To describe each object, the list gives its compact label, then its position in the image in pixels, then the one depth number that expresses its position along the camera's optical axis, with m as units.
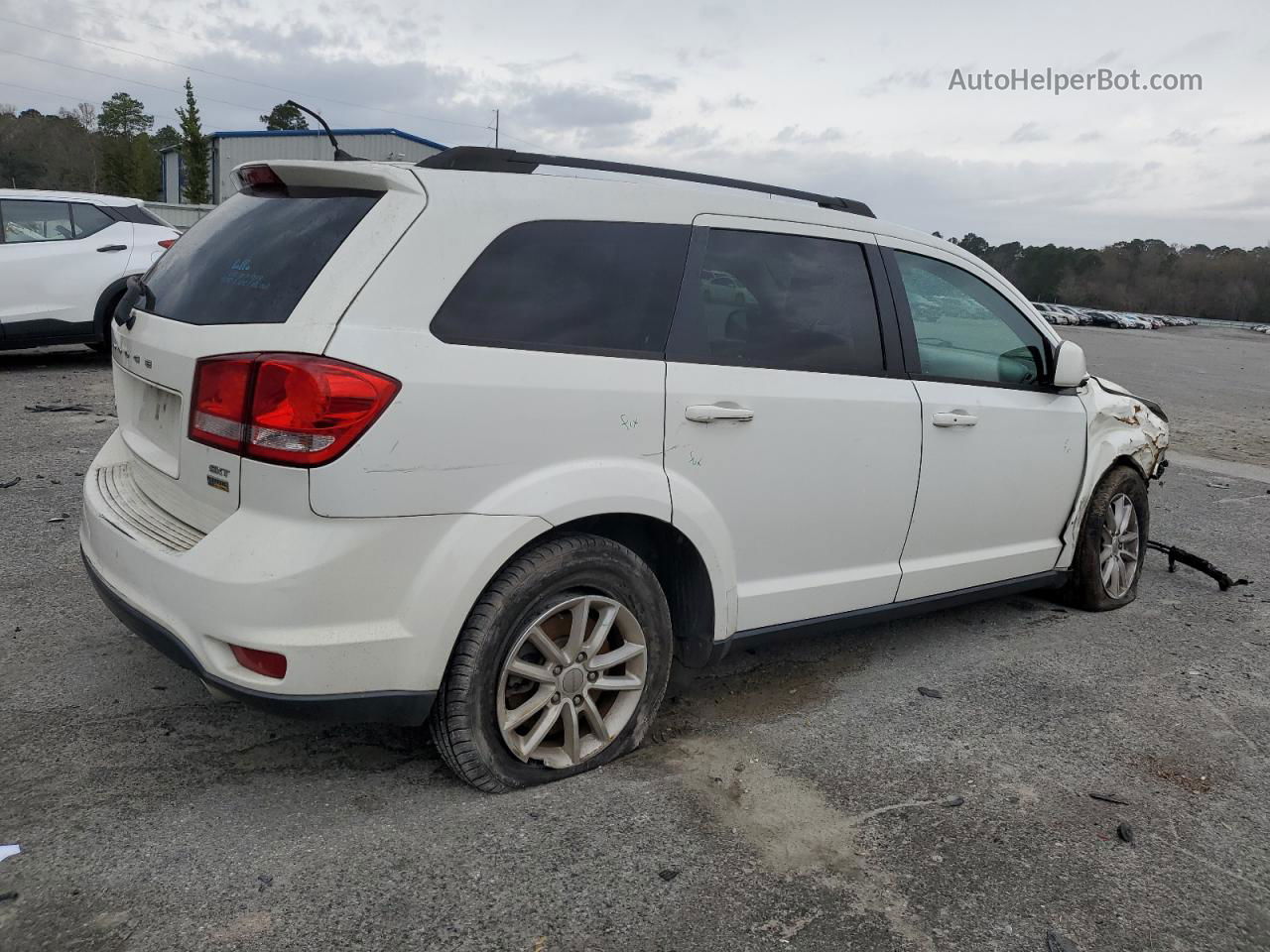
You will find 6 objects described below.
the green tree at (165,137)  114.44
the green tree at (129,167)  81.50
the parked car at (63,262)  9.77
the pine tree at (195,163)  58.66
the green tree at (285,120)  76.81
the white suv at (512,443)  2.58
